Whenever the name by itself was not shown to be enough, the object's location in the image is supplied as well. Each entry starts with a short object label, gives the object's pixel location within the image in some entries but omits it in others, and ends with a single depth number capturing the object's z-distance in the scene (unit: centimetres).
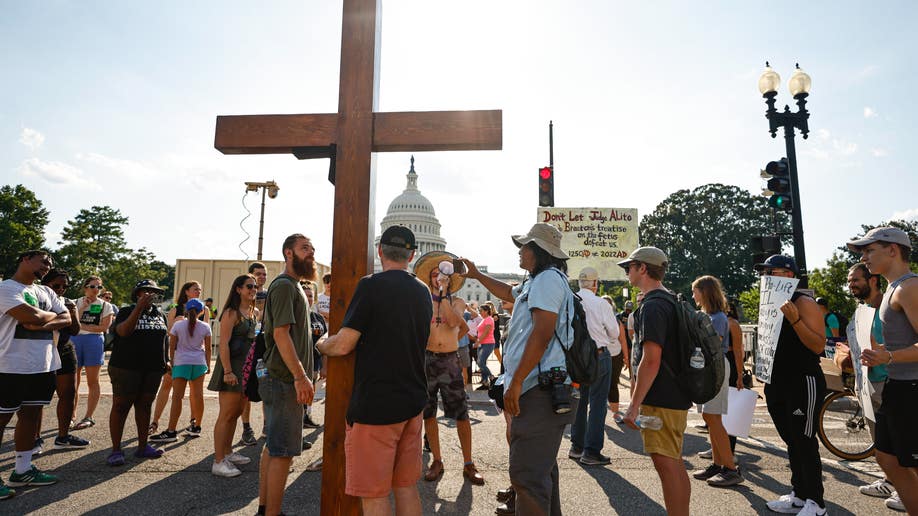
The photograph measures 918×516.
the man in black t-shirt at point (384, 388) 245
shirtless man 461
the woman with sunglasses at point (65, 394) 545
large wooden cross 270
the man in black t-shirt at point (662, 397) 293
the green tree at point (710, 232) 5888
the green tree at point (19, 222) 3647
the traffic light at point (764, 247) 780
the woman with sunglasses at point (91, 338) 639
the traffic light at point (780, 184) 883
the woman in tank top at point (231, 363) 464
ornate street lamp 876
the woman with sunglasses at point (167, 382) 612
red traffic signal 1201
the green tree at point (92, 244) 4025
